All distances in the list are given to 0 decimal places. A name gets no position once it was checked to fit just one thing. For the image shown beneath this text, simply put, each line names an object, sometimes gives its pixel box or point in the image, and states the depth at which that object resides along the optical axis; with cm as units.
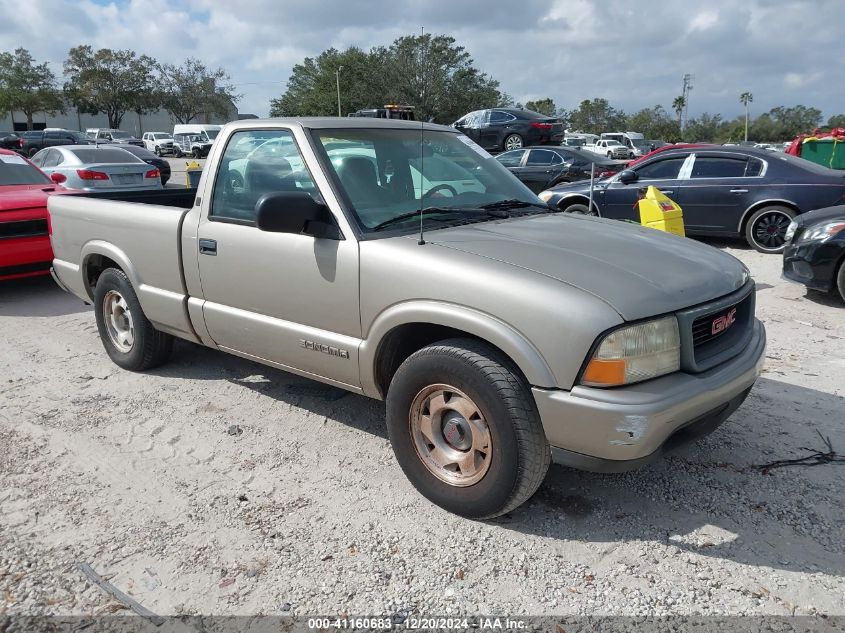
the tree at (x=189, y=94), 7056
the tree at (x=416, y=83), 4841
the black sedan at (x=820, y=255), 672
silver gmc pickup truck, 271
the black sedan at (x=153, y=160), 2008
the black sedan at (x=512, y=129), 2270
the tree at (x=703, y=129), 7594
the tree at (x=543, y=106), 7594
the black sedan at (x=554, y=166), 1373
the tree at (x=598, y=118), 7600
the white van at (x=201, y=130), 4600
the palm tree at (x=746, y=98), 9013
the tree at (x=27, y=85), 6284
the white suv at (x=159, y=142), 4669
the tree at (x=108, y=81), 6706
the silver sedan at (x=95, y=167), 1275
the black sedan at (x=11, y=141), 3065
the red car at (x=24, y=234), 705
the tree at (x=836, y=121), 7031
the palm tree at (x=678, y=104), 9062
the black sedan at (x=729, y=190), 930
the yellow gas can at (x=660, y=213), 732
